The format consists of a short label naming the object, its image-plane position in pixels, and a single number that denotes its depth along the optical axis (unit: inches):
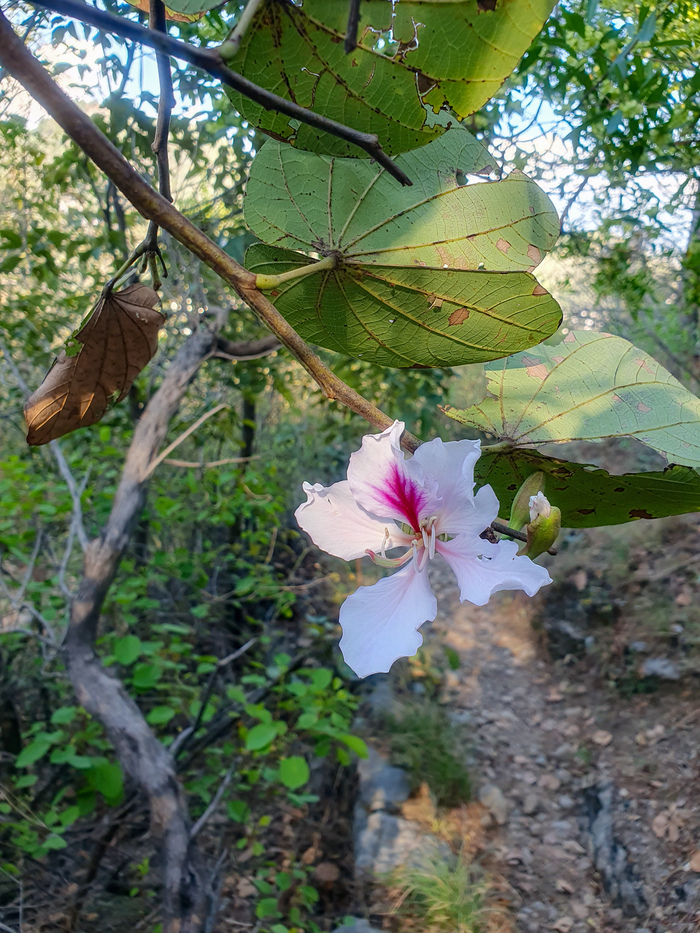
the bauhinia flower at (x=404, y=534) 12.8
